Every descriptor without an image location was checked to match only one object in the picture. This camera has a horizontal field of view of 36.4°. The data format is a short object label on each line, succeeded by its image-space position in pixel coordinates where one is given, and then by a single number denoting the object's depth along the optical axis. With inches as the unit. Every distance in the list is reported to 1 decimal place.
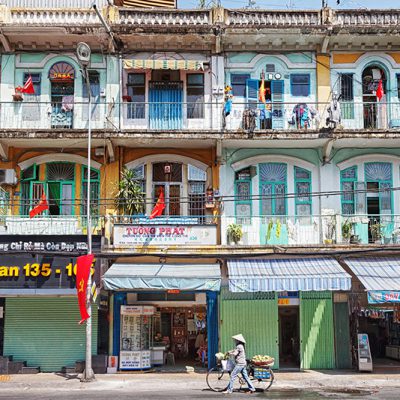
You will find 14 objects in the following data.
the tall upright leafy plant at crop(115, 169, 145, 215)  775.1
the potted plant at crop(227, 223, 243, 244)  764.6
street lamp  679.1
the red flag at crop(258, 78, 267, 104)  797.2
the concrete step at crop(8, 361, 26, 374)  746.2
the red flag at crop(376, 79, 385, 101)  792.9
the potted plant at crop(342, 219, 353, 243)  768.9
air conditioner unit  784.3
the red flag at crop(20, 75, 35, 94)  784.3
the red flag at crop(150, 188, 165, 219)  754.2
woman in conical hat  589.9
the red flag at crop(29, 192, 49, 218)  748.0
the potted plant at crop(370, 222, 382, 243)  770.8
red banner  684.7
